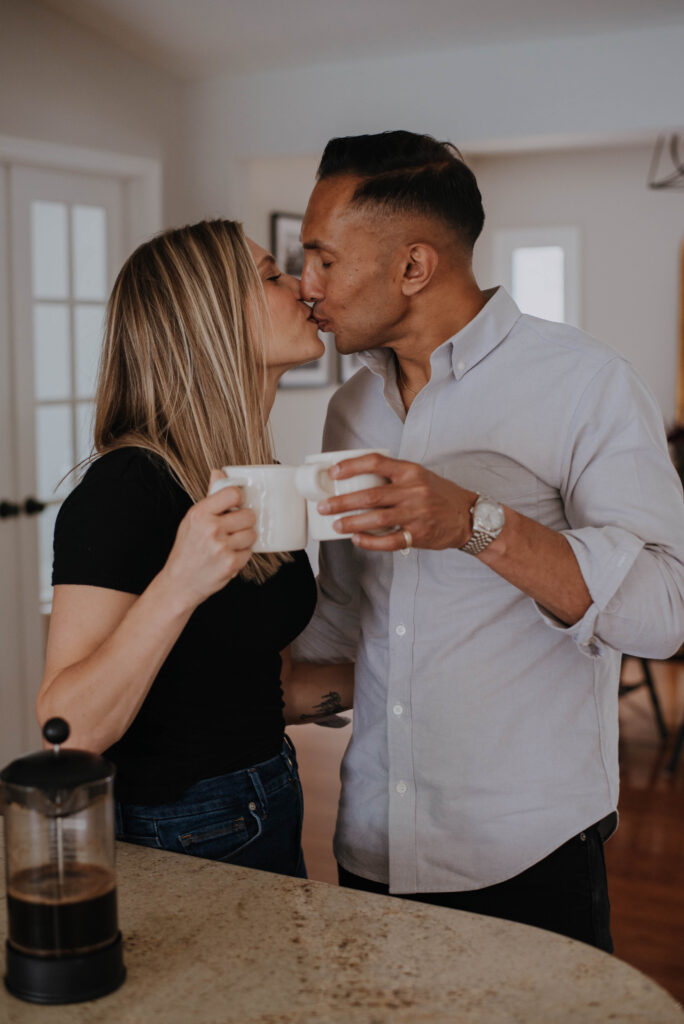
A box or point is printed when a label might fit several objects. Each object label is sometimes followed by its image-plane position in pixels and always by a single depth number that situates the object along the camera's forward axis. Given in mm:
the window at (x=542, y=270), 6844
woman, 1161
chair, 4617
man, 1328
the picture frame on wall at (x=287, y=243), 5473
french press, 882
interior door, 3861
